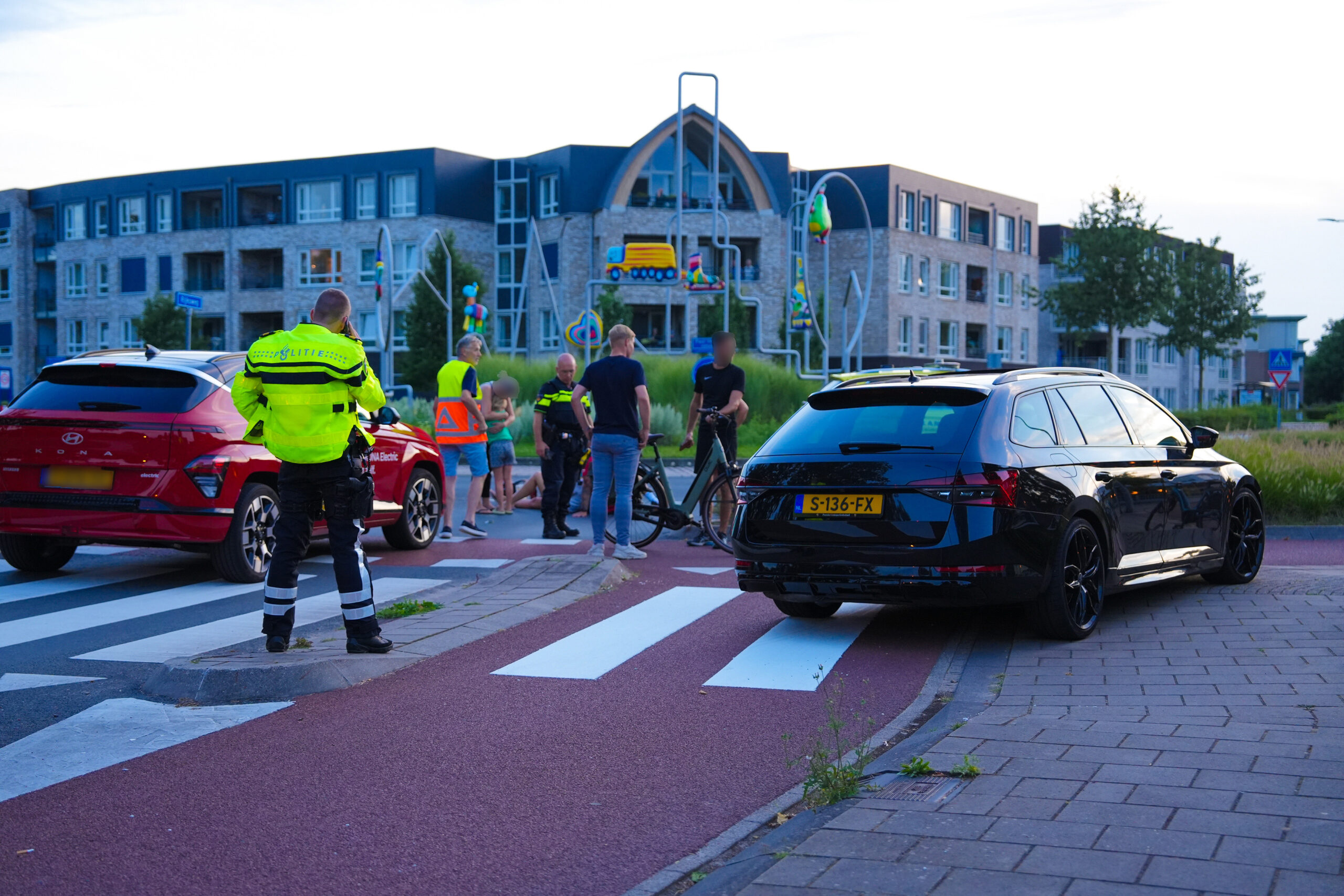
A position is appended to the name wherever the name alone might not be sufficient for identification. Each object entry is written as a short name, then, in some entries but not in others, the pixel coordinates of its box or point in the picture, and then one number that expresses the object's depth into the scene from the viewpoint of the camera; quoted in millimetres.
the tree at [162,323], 62562
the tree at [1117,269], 49750
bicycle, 11461
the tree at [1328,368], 101500
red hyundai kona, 9023
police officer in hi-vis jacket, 6395
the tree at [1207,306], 54188
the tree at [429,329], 56188
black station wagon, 6742
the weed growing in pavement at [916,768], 4371
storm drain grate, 4090
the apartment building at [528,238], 59531
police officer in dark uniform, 12820
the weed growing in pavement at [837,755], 4199
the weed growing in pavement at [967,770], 4316
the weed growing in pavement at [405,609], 7746
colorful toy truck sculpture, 40656
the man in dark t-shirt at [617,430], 10484
